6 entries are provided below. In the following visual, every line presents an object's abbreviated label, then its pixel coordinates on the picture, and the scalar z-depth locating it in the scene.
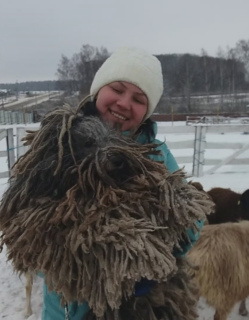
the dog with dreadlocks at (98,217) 0.96
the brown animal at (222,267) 3.18
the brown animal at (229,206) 4.56
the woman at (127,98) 1.42
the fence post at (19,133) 7.08
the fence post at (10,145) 7.66
